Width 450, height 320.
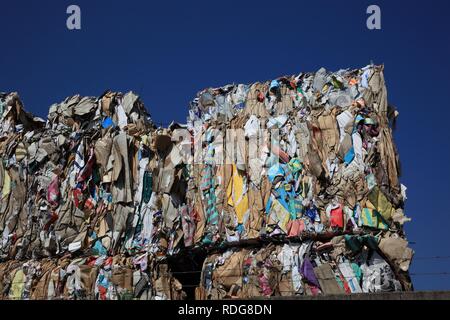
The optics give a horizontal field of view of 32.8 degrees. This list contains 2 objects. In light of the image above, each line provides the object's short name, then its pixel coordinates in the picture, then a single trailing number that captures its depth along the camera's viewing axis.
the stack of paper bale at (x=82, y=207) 17.08
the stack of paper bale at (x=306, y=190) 14.70
